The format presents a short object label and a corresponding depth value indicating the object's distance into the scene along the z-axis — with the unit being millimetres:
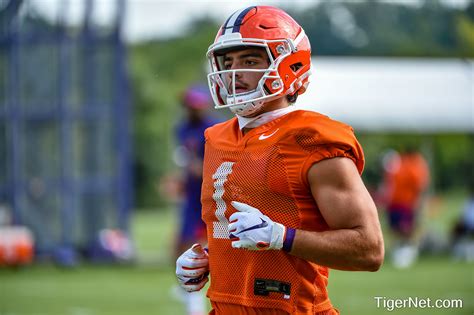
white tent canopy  34187
